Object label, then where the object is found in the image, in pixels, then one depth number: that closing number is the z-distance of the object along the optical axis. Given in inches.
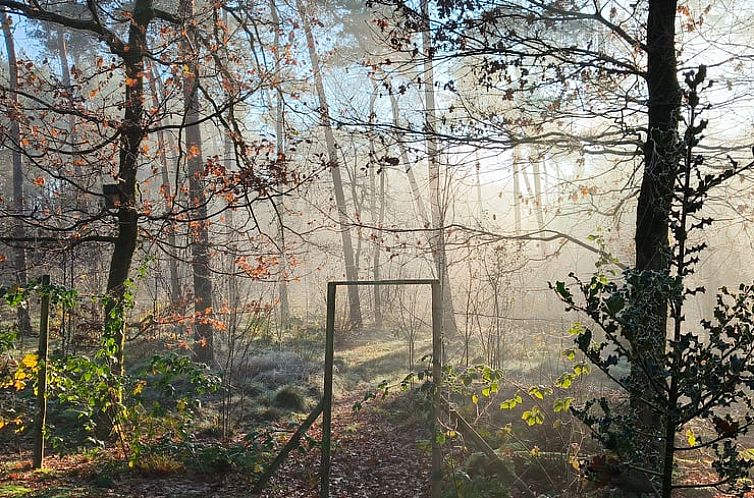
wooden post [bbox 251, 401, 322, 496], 177.0
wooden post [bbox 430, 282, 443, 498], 160.1
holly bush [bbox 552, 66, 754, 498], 84.8
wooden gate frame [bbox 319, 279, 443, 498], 161.9
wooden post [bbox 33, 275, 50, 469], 179.8
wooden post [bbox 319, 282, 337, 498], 173.9
